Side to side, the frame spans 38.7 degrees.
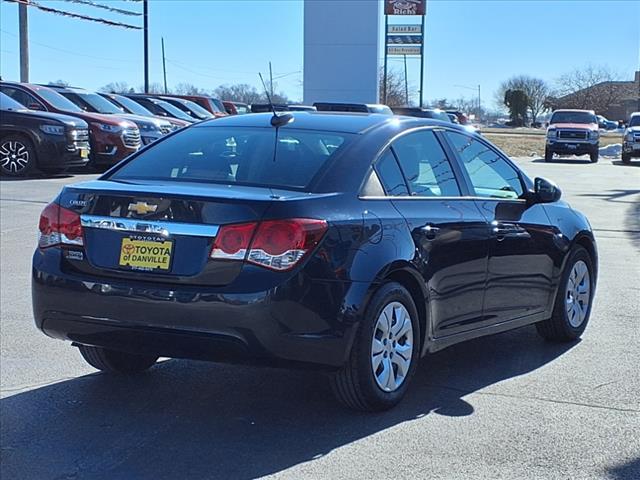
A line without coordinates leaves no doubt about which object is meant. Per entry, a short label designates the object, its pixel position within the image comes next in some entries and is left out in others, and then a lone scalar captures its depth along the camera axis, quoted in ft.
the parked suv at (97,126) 61.77
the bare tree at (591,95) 294.05
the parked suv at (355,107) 74.98
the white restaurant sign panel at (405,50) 198.08
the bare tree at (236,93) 226.95
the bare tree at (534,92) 329.93
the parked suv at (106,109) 67.87
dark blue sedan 14.20
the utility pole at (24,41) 103.71
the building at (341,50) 158.51
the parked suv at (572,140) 107.24
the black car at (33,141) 56.13
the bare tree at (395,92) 249.14
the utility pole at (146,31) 128.26
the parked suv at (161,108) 84.23
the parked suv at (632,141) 104.78
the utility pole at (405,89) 236.51
